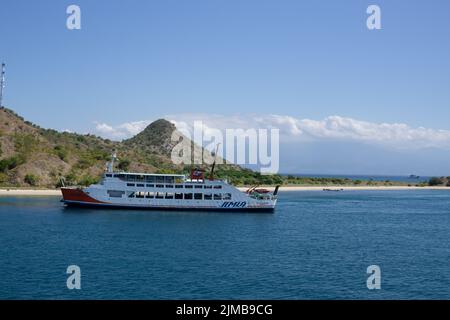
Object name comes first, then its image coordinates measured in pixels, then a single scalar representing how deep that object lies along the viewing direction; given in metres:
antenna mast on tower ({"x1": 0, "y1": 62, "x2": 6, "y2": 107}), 126.00
